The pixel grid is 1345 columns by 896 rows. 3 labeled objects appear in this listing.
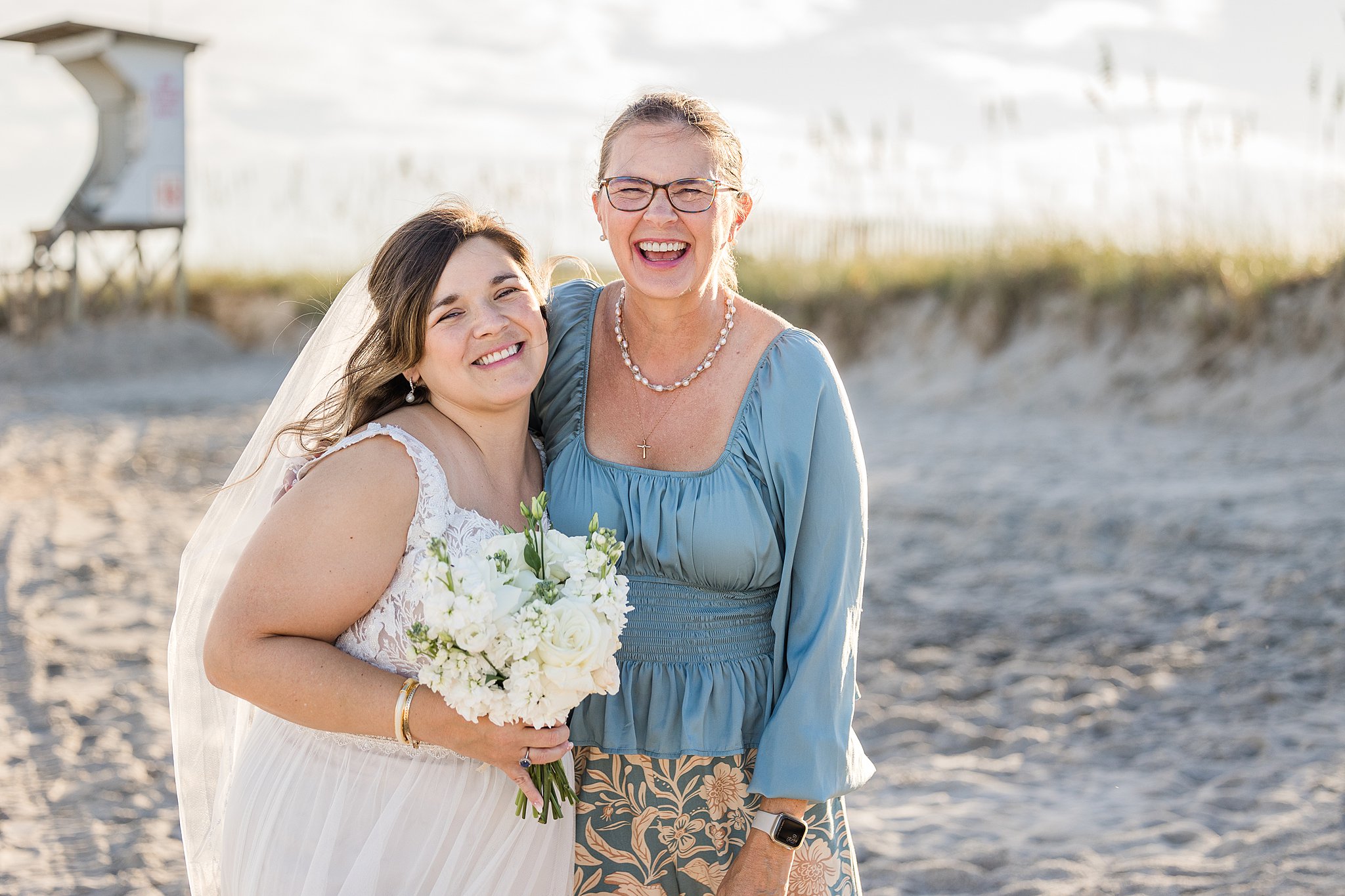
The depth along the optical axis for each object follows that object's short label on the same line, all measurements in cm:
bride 245
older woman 271
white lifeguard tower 1966
